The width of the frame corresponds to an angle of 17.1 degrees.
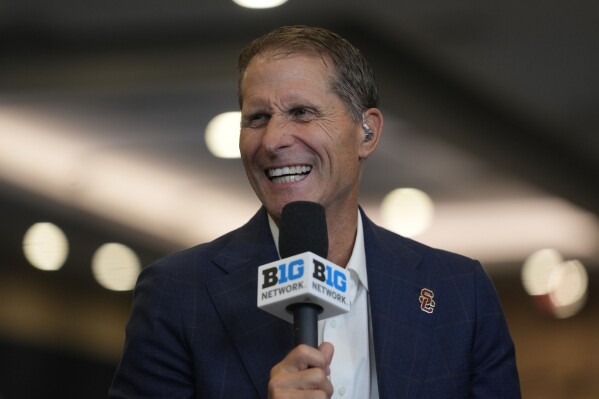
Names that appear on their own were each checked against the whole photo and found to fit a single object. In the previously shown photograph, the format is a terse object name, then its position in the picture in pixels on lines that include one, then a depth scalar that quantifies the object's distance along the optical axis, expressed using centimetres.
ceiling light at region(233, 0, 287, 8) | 809
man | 385
